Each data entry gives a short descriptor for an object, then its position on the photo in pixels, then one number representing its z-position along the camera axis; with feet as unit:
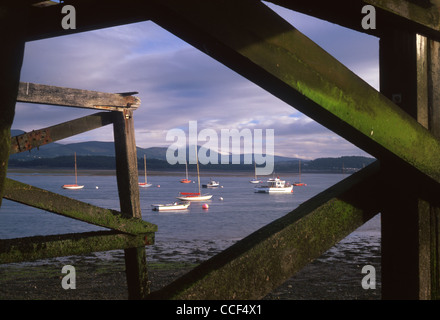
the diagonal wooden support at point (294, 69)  5.54
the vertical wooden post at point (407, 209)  7.50
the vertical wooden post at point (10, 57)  5.06
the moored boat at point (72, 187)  413.20
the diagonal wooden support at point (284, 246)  5.92
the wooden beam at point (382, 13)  7.02
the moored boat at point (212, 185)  454.81
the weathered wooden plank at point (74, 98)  19.69
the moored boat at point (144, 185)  461.37
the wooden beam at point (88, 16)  6.73
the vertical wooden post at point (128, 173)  21.44
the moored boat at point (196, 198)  274.07
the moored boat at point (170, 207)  228.02
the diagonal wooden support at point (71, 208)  16.92
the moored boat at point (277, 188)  362.74
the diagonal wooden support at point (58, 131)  19.20
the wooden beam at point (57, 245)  15.60
